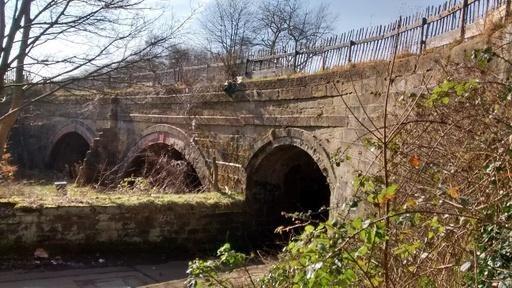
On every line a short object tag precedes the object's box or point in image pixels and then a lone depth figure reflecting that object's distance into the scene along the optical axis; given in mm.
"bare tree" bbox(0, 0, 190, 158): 8344
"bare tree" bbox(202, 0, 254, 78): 12902
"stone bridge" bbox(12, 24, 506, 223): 7750
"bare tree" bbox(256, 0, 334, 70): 33438
